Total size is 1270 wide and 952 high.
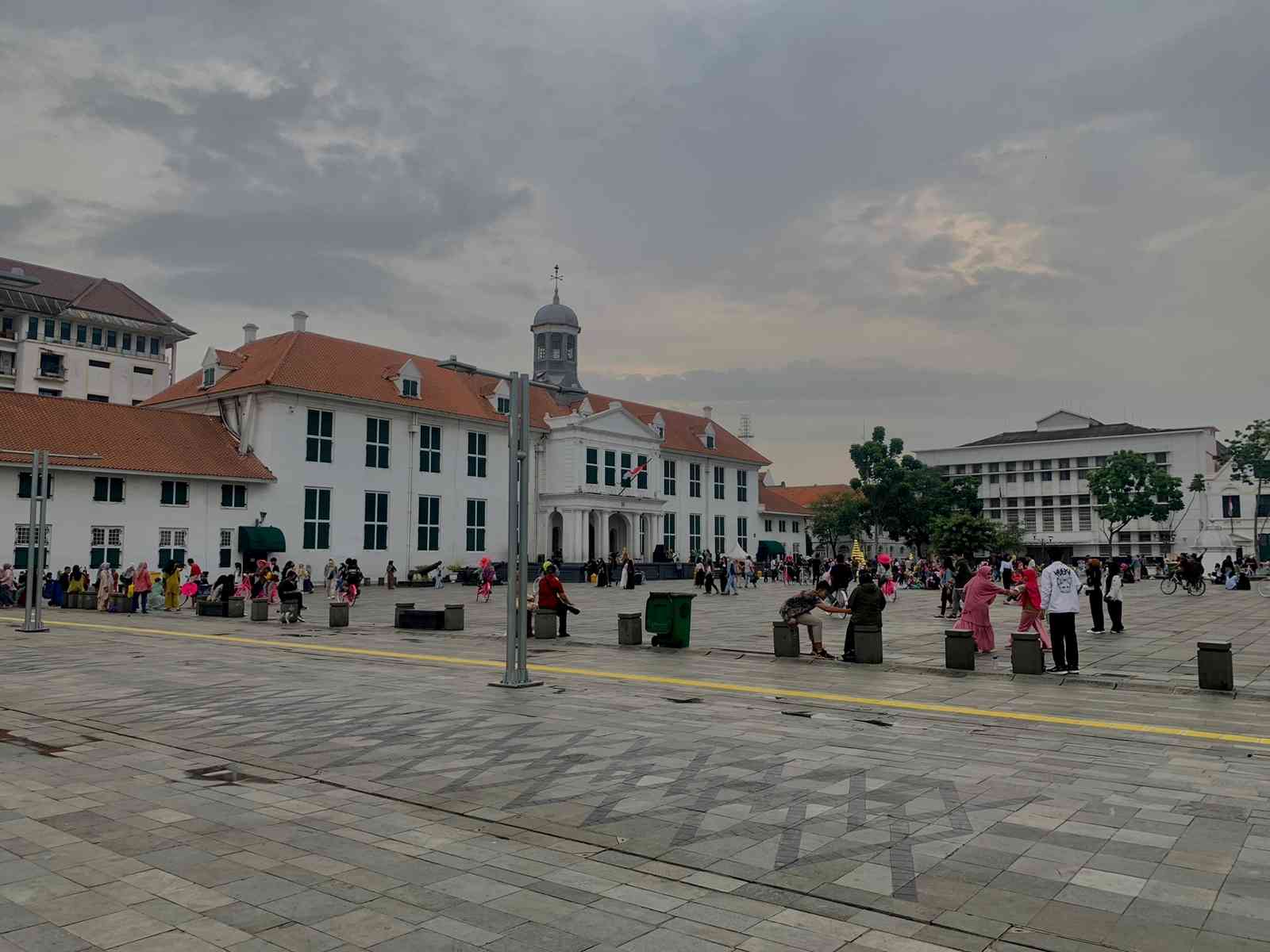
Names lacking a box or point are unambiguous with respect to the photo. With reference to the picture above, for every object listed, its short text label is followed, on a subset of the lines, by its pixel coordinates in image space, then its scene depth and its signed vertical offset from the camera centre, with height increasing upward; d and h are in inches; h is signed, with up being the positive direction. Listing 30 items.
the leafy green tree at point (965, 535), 2336.4 +17.0
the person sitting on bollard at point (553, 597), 811.4 -44.9
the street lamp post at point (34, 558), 861.8 -4.7
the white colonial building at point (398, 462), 1700.3 +189.1
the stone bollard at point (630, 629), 753.0 -67.6
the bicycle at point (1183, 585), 1487.5 -75.7
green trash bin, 722.2 -57.1
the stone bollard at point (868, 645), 623.8 -68.8
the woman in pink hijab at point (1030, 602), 650.2 -43.0
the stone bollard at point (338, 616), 942.4 -67.8
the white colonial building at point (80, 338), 2763.3 +673.1
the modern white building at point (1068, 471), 3757.4 +306.7
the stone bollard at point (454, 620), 903.7 -69.8
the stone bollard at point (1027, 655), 558.9 -69.2
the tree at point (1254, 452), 2541.8 +243.1
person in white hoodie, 545.6 -39.6
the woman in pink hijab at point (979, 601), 661.9 -42.4
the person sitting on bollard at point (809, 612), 650.8 -48.3
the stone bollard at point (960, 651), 586.2 -68.6
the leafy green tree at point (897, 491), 2987.2 +169.3
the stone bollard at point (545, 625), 803.4 -68.0
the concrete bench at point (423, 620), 914.1 -70.4
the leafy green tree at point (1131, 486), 2965.1 +170.6
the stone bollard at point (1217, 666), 491.2 -67.4
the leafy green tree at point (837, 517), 3208.7 +96.1
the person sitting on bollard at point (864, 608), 628.1 -44.4
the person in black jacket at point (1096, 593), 816.9 -46.3
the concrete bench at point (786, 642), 655.8 -69.2
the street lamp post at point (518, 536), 510.0 +6.0
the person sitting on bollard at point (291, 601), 984.9 -53.8
